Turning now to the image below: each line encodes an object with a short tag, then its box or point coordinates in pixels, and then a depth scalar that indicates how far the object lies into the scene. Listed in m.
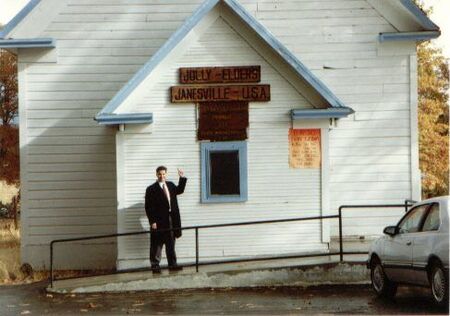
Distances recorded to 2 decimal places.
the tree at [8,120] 27.75
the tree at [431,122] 31.98
